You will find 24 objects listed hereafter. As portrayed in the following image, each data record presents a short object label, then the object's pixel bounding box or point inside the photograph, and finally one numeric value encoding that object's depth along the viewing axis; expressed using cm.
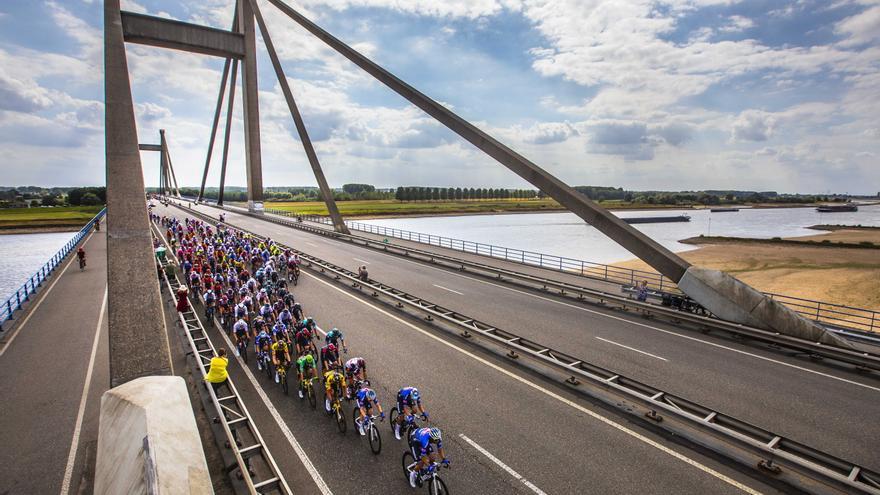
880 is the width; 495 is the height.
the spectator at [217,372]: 998
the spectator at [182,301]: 1581
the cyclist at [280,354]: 1128
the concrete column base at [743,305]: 1400
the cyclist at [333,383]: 939
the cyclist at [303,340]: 1173
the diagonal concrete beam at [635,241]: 1438
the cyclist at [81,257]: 2850
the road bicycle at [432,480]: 686
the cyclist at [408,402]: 807
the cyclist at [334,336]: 1112
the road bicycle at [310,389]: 1052
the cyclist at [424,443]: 700
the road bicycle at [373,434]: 857
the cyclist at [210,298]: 1695
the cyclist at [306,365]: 1035
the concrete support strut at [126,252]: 903
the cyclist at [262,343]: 1224
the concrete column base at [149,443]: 533
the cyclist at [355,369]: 955
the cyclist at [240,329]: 1327
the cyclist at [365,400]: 865
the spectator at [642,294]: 1998
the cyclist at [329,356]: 1020
